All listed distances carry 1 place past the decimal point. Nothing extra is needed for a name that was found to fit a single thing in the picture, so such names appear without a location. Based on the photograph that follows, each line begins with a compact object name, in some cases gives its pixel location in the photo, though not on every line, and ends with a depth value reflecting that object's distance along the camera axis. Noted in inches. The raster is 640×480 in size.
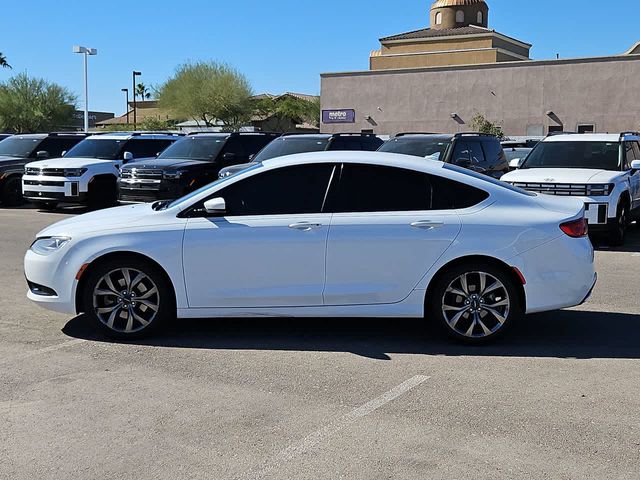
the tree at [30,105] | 2390.5
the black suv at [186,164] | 619.9
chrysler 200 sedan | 244.7
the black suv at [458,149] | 564.7
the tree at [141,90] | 4174.5
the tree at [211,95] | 2511.1
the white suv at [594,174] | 462.3
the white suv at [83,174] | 669.9
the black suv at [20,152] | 754.2
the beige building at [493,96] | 1781.5
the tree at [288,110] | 2834.6
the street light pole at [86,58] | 1560.7
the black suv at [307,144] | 635.5
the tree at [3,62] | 2507.4
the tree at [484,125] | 1884.8
